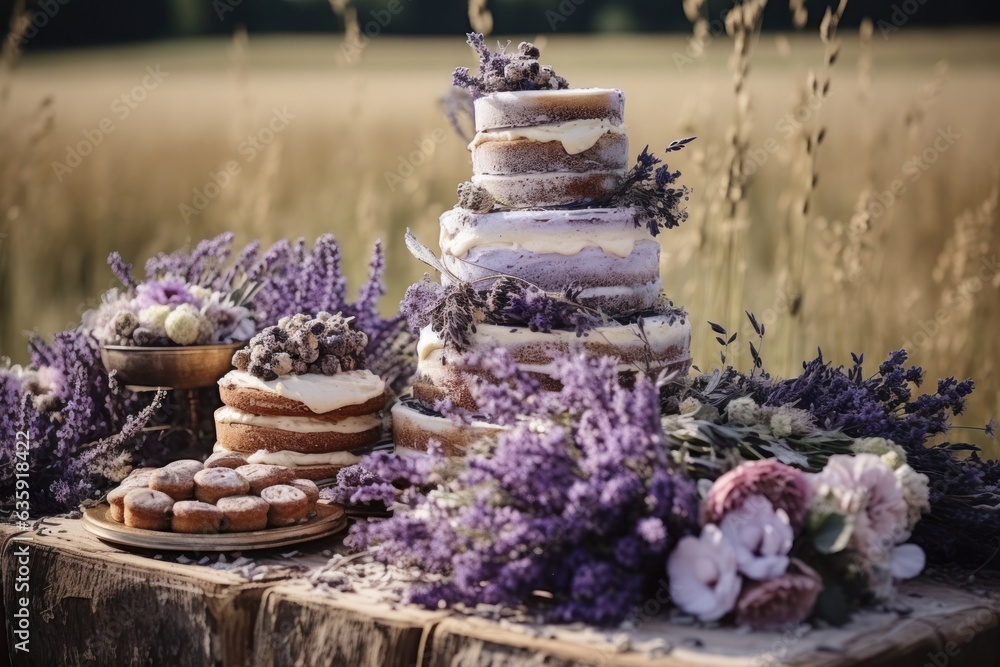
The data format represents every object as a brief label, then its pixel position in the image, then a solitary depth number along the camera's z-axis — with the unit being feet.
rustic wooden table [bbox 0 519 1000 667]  7.16
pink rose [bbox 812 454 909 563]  7.79
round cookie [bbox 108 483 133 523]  9.46
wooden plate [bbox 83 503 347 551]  8.95
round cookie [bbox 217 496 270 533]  9.12
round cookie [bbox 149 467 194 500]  9.39
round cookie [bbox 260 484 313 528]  9.26
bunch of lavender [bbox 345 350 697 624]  7.48
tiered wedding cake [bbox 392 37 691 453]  9.73
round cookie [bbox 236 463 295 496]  9.62
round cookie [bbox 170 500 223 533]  9.07
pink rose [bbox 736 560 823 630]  7.29
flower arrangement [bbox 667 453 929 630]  7.38
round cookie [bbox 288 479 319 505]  9.53
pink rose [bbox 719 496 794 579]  7.38
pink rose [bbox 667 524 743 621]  7.39
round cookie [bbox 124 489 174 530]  9.15
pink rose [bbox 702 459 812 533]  7.59
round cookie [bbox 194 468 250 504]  9.38
